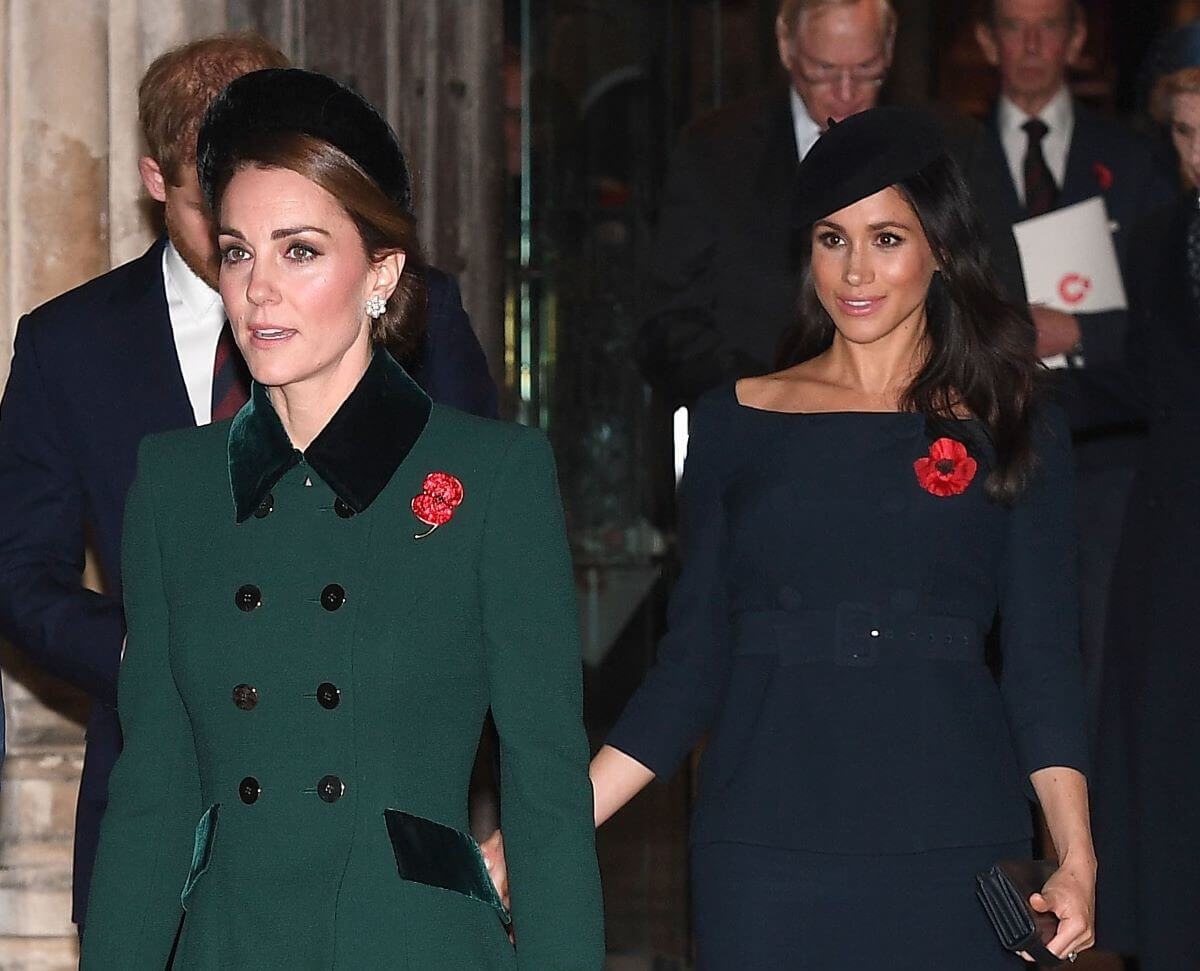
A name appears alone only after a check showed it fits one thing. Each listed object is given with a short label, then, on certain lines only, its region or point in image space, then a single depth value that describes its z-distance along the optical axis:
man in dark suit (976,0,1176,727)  12.97
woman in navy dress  7.86
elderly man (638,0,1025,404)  11.62
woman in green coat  6.00
